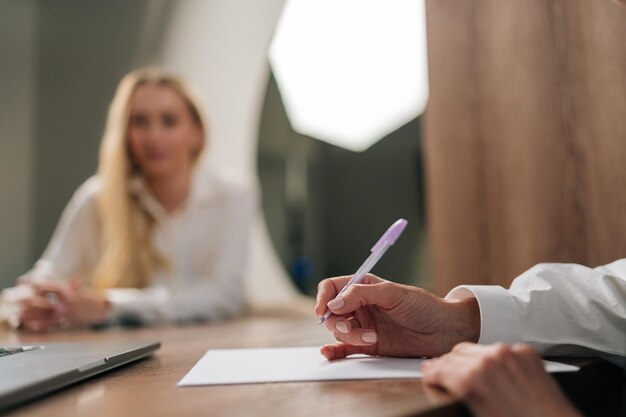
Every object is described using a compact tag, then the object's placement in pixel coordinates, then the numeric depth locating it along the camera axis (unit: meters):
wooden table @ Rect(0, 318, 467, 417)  0.36
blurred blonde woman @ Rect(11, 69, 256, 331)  1.60
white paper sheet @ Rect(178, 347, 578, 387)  0.46
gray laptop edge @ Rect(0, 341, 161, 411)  0.39
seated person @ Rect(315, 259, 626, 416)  0.55
